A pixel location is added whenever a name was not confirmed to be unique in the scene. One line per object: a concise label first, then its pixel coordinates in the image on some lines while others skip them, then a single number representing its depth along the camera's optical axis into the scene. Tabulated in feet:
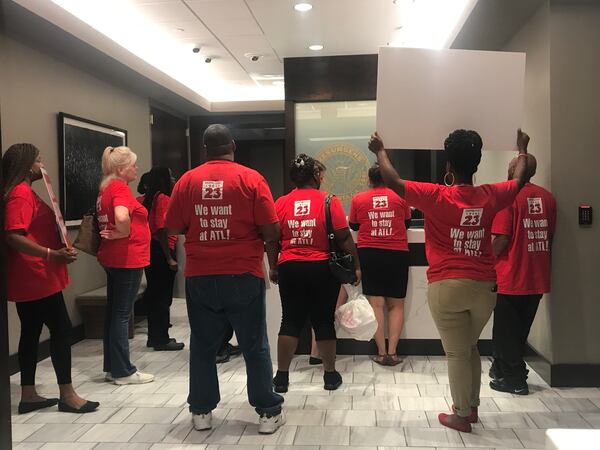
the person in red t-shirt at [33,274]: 9.53
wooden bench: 16.40
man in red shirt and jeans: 8.60
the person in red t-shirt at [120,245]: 11.19
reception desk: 13.53
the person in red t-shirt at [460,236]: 8.30
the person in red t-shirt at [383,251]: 12.89
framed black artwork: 15.92
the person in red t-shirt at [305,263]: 10.80
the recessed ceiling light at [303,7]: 14.42
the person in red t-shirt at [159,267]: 14.44
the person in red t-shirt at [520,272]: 11.02
